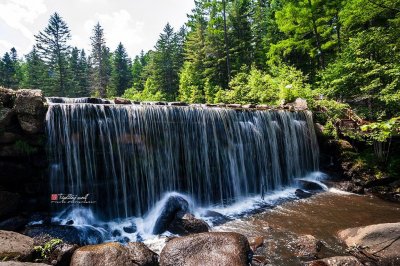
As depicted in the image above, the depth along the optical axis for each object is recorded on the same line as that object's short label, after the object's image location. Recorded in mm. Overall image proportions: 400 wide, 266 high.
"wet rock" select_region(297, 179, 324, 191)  12624
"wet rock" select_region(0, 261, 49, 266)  4258
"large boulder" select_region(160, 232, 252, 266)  5605
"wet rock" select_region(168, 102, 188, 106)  11188
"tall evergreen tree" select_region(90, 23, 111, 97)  45688
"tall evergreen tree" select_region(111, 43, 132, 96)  49219
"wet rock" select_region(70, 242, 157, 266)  5297
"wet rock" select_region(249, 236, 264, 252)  6809
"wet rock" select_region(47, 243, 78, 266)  5556
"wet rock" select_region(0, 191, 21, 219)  7032
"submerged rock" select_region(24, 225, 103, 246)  6363
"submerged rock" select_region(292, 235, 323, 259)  6361
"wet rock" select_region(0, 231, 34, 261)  4973
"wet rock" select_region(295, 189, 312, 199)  11578
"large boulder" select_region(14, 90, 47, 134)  7504
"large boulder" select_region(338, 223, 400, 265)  5988
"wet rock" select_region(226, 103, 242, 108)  13787
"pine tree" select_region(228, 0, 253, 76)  29344
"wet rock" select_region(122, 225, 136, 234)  7948
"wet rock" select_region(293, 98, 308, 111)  17016
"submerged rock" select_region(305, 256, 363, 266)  5648
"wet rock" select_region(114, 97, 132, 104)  10441
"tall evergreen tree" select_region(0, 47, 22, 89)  45844
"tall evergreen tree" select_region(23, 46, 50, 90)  42312
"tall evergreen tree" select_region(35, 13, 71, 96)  42362
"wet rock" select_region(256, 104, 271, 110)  14352
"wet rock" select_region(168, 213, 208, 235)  7539
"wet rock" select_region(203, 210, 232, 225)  8883
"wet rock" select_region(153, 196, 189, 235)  7918
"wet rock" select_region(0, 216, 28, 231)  6766
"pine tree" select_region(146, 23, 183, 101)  39312
